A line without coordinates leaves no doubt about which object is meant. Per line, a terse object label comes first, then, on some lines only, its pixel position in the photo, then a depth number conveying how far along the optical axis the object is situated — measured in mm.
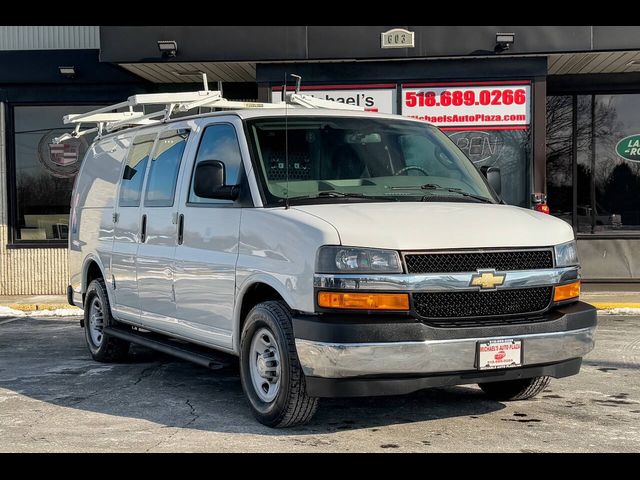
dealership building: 13234
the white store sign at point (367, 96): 13781
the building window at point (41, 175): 15000
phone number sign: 13562
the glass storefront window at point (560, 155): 14812
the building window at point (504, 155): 13688
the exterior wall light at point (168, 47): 13180
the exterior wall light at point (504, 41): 12906
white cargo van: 5141
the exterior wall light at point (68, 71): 14406
